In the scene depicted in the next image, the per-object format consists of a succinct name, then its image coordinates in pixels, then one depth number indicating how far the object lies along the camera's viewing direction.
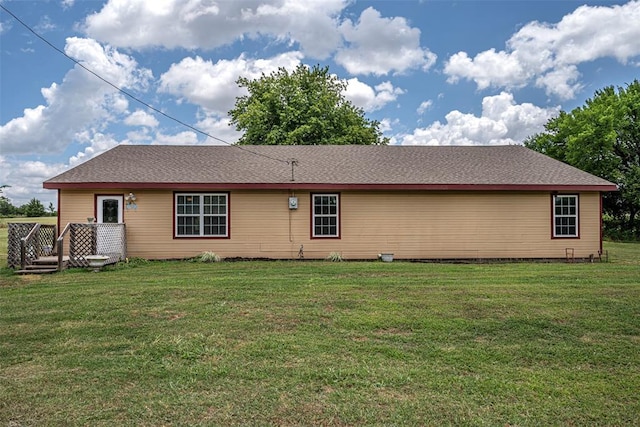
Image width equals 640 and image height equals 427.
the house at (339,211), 12.84
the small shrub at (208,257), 12.58
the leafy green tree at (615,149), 25.42
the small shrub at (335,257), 12.91
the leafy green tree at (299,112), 27.83
